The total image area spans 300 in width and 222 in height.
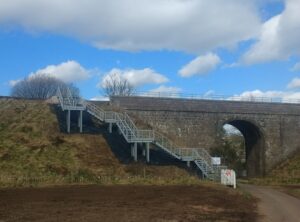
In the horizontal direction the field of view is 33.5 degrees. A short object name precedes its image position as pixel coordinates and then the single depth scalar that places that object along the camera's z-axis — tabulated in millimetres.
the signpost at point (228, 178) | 38869
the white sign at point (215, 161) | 44312
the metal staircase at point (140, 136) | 44344
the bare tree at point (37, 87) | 100188
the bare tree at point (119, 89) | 113875
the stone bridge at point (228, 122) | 51406
